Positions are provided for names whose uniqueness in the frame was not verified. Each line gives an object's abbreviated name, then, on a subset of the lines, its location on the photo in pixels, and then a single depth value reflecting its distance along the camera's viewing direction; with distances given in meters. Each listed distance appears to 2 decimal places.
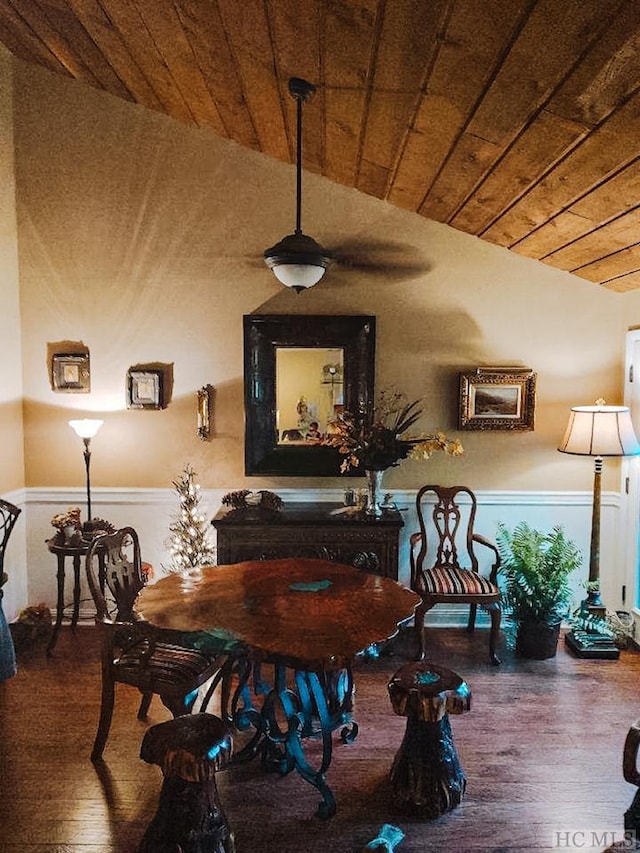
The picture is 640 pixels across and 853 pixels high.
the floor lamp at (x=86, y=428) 3.88
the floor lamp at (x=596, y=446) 3.69
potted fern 3.78
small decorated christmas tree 4.11
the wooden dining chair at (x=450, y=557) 3.73
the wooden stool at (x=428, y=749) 2.41
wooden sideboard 3.78
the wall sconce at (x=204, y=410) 4.19
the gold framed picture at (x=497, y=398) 4.16
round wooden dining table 2.21
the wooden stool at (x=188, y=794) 2.05
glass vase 3.92
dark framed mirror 4.17
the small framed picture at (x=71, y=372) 4.24
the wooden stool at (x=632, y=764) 1.97
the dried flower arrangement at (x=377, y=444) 3.85
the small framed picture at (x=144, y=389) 4.22
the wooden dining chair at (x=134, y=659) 2.57
